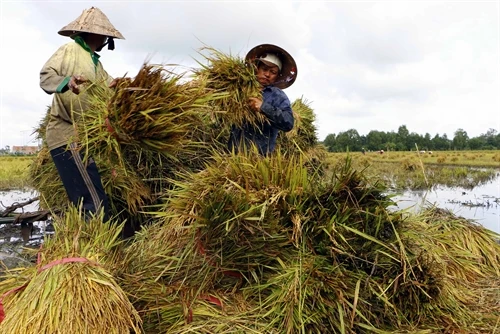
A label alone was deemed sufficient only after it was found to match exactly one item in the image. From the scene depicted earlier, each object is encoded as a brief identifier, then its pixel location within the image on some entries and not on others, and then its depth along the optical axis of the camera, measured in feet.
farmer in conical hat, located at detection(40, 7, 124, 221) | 9.61
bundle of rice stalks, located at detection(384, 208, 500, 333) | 6.08
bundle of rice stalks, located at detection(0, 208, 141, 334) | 5.54
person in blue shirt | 10.17
